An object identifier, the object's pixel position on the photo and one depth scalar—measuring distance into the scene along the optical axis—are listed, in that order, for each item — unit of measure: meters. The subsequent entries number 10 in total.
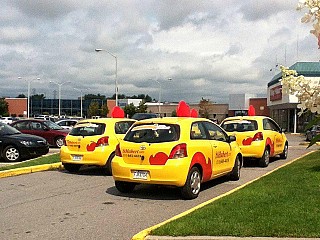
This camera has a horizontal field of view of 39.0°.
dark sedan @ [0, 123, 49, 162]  15.73
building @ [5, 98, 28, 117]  100.18
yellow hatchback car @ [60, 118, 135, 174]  11.98
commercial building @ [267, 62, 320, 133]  44.80
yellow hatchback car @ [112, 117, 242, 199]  8.68
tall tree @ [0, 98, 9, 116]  92.69
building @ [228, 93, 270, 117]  66.00
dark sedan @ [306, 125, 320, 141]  26.60
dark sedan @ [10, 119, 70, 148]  21.75
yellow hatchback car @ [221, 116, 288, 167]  13.94
